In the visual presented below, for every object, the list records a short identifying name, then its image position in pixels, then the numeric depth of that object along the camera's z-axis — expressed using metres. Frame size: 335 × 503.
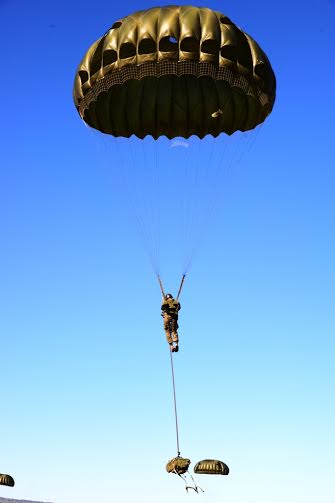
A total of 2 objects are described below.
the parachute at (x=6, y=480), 47.91
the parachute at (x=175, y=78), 27.55
